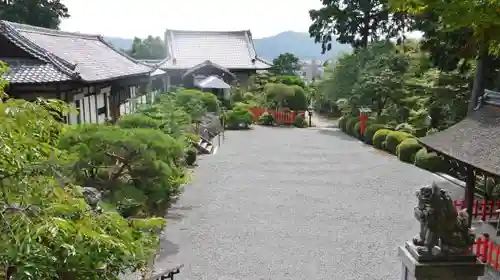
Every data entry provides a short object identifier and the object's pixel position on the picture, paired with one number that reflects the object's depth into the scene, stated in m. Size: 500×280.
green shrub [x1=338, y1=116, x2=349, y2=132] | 29.62
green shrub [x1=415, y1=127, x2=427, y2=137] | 21.91
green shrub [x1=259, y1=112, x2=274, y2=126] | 32.22
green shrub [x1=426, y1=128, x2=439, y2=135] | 20.48
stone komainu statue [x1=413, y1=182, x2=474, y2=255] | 5.73
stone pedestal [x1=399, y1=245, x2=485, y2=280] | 5.75
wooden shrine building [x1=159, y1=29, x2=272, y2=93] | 36.41
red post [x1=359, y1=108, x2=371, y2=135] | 26.30
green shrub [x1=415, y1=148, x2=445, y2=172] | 18.02
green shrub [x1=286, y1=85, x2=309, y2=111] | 33.16
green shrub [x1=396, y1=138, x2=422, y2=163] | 19.84
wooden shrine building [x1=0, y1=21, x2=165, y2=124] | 12.94
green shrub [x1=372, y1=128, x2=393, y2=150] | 23.20
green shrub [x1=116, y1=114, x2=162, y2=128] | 12.27
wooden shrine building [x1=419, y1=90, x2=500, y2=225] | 9.98
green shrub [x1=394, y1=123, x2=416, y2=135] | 22.74
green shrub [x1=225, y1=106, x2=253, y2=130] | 29.61
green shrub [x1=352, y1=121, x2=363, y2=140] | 26.55
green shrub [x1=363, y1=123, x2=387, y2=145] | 24.80
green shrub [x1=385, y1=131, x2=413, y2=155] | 21.72
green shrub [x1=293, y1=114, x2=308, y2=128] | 31.69
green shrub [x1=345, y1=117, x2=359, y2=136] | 27.77
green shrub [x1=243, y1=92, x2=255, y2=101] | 35.82
